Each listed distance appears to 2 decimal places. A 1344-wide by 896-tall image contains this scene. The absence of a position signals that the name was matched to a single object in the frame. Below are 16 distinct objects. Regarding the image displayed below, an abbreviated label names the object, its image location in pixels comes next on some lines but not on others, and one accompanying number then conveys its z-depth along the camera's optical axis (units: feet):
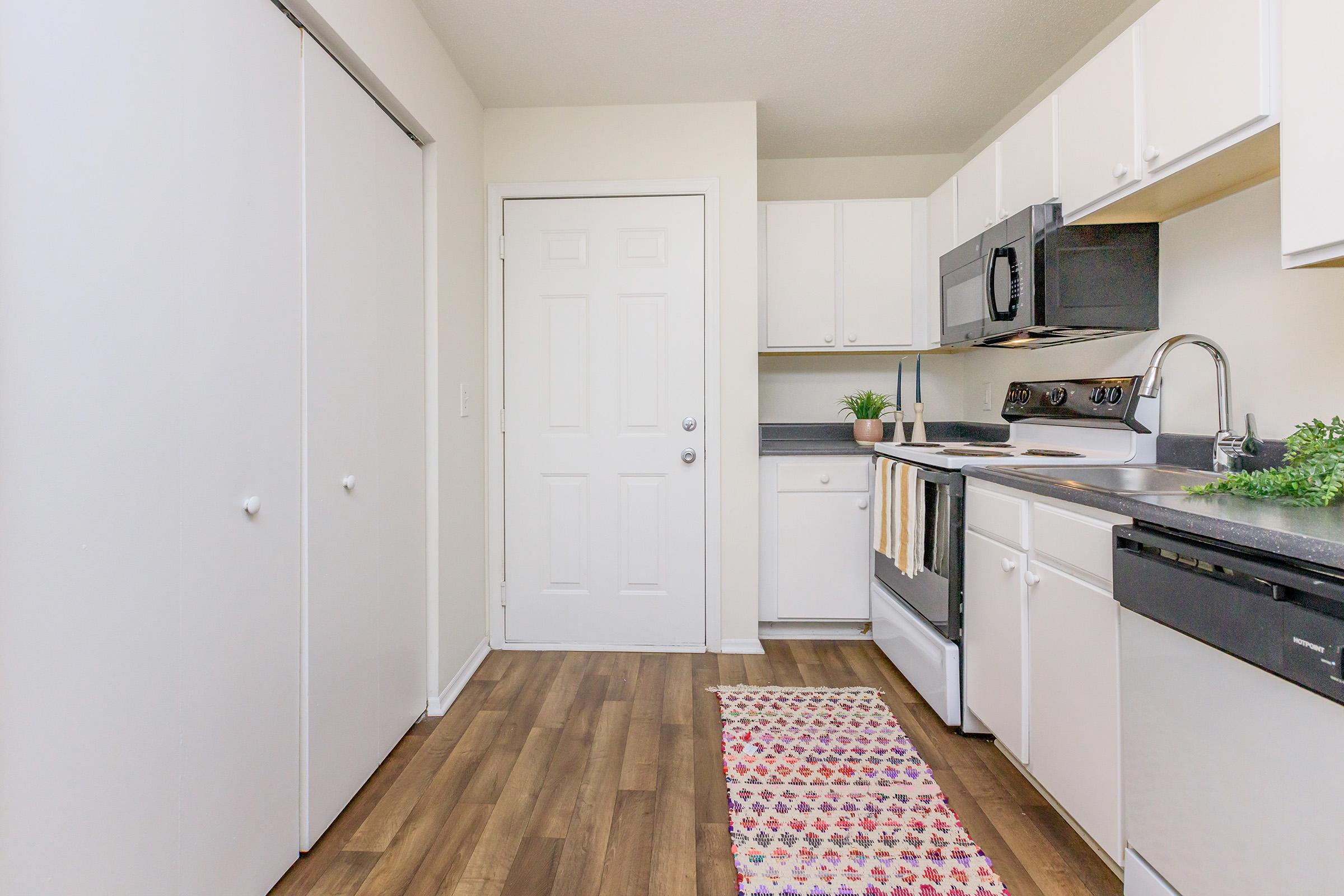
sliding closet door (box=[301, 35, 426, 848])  5.29
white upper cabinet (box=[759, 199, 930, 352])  10.27
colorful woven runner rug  4.77
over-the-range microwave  6.77
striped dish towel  7.76
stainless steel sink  4.95
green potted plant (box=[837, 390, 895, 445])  10.32
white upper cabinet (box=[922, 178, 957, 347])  9.39
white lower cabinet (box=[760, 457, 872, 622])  9.74
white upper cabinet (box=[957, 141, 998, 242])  8.11
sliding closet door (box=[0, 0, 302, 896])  2.95
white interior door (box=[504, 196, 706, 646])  9.52
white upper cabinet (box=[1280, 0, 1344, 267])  3.76
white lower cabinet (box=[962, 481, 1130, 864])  4.63
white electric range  6.86
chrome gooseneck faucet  5.28
